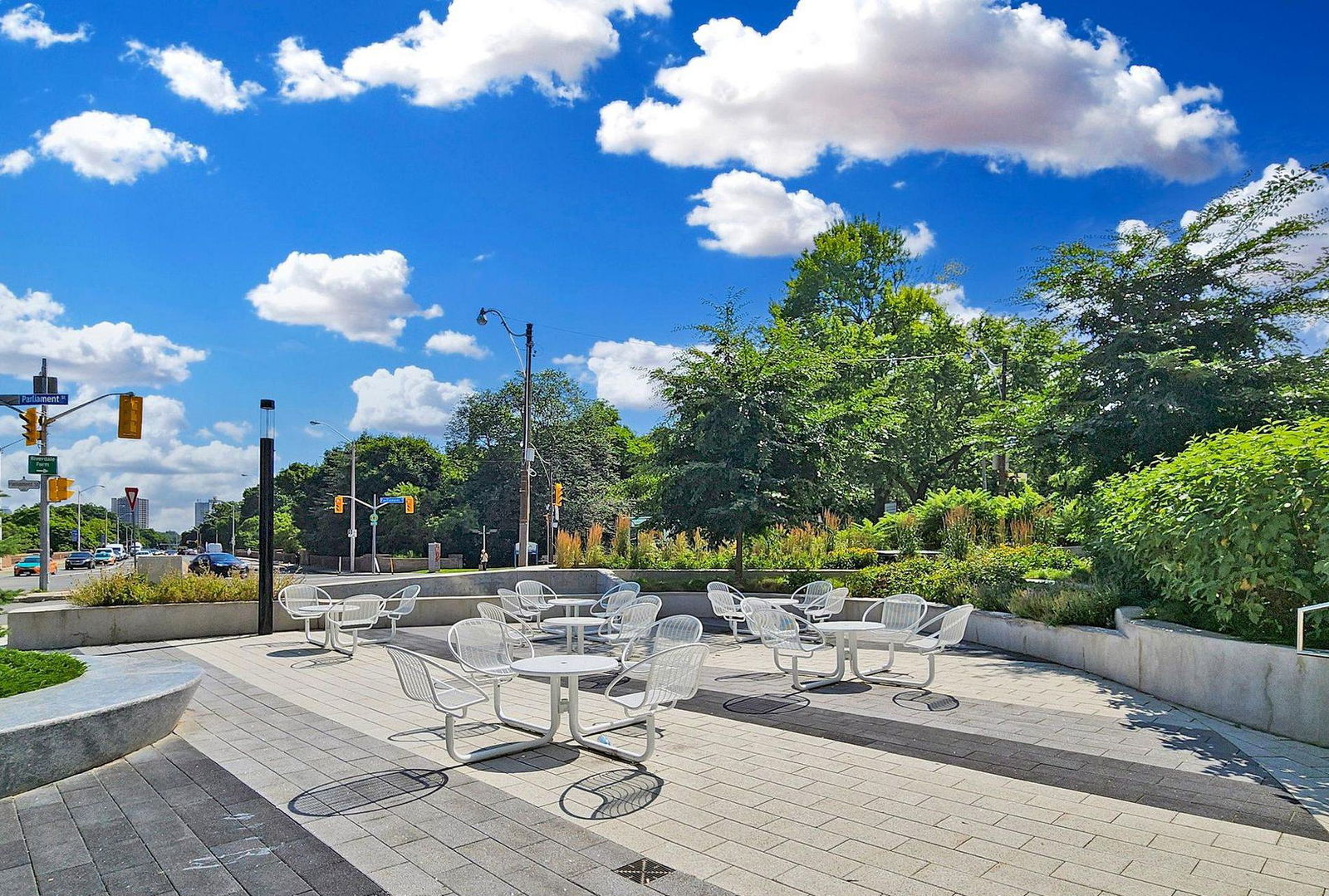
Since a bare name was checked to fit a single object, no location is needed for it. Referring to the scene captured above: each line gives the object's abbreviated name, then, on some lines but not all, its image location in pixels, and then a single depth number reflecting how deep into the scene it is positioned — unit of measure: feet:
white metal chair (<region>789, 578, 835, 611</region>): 49.44
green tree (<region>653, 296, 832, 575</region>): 58.29
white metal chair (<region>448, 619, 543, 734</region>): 25.29
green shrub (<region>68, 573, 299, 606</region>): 48.34
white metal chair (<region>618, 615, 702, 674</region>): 29.30
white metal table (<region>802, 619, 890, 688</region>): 33.34
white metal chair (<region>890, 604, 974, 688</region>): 31.94
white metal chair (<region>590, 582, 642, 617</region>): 45.52
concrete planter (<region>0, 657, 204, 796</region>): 19.94
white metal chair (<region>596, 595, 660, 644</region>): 35.58
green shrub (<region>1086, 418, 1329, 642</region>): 26.63
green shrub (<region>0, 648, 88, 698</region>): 24.13
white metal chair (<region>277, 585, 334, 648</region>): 43.50
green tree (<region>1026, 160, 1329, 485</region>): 50.52
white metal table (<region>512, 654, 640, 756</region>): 23.06
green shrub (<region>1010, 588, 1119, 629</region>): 38.09
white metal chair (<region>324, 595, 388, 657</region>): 42.87
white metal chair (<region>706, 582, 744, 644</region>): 47.88
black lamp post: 48.73
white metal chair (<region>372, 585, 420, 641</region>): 47.67
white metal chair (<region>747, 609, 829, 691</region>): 32.81
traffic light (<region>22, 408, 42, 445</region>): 84.38
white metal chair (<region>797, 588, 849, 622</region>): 46.80
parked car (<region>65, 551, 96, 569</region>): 198.09
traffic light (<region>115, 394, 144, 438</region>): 63.67
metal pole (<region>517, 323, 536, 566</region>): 75.20
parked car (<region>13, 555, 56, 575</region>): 176.52
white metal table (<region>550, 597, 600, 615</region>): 47.01
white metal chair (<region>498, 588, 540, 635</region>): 50.31
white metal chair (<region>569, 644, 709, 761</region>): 22.04
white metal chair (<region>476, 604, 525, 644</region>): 37.99
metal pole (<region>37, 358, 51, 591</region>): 90.94
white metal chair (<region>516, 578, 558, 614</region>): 50.80
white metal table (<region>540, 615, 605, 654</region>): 36.32
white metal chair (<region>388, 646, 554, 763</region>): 22.11
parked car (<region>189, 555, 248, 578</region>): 125.18
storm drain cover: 14.99
